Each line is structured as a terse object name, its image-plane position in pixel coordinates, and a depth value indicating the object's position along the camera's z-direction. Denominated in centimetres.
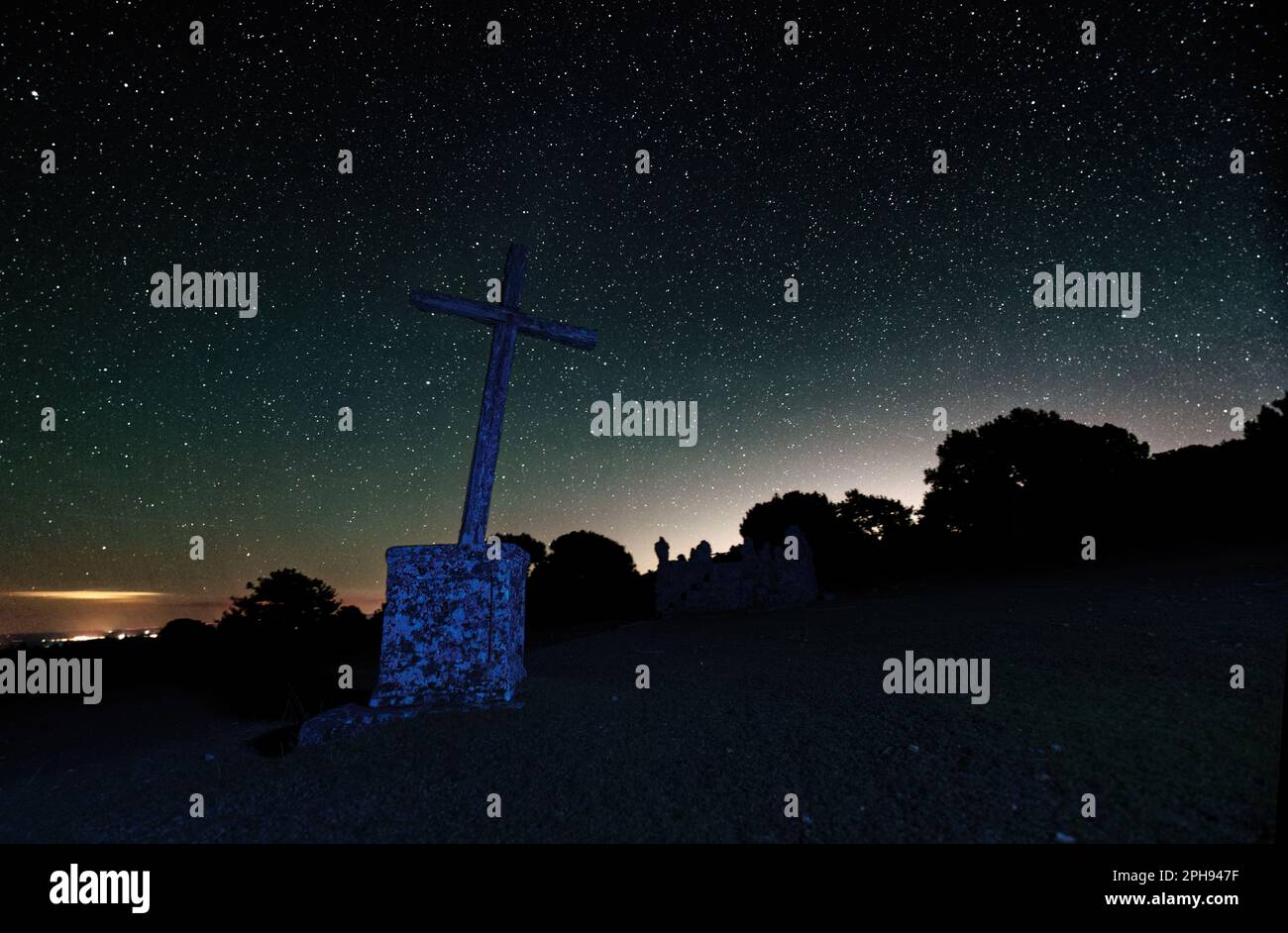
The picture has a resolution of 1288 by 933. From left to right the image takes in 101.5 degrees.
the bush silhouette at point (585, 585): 2750
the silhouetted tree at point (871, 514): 4234
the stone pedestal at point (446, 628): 613
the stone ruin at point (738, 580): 2167
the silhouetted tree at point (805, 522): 3638
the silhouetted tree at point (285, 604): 2128
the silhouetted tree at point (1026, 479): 2794
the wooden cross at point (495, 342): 706
